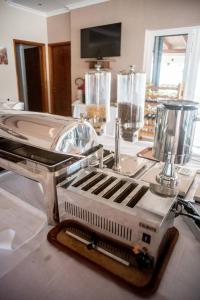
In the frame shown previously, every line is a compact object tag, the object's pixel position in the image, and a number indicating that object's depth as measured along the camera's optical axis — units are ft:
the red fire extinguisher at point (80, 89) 12.11
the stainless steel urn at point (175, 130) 2.32
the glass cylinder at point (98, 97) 3.36
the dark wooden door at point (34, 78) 15.05
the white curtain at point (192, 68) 8.47
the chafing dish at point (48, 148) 2.45
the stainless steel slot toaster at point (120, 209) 1.84
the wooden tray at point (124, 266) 1.76
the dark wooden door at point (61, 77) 14.01
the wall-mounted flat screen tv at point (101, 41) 10.25
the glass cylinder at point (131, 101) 3.06
